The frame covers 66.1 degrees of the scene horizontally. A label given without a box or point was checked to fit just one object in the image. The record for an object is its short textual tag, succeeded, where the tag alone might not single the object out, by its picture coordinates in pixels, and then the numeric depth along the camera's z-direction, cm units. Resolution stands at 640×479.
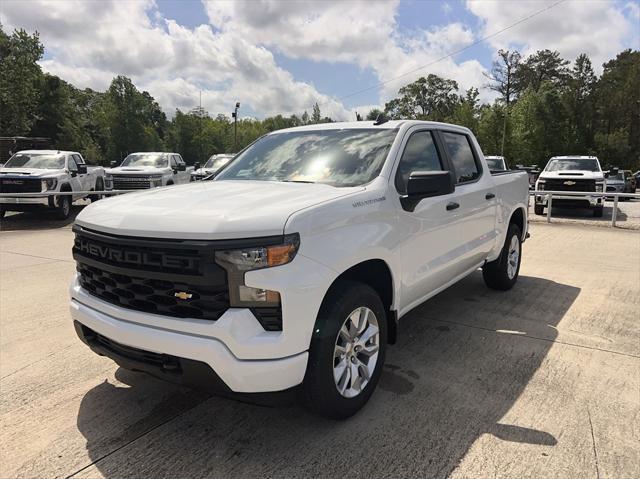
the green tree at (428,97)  7400
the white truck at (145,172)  1560
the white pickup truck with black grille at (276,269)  247
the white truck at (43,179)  1248
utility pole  4959
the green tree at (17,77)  3033
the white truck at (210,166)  1844
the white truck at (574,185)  1409
